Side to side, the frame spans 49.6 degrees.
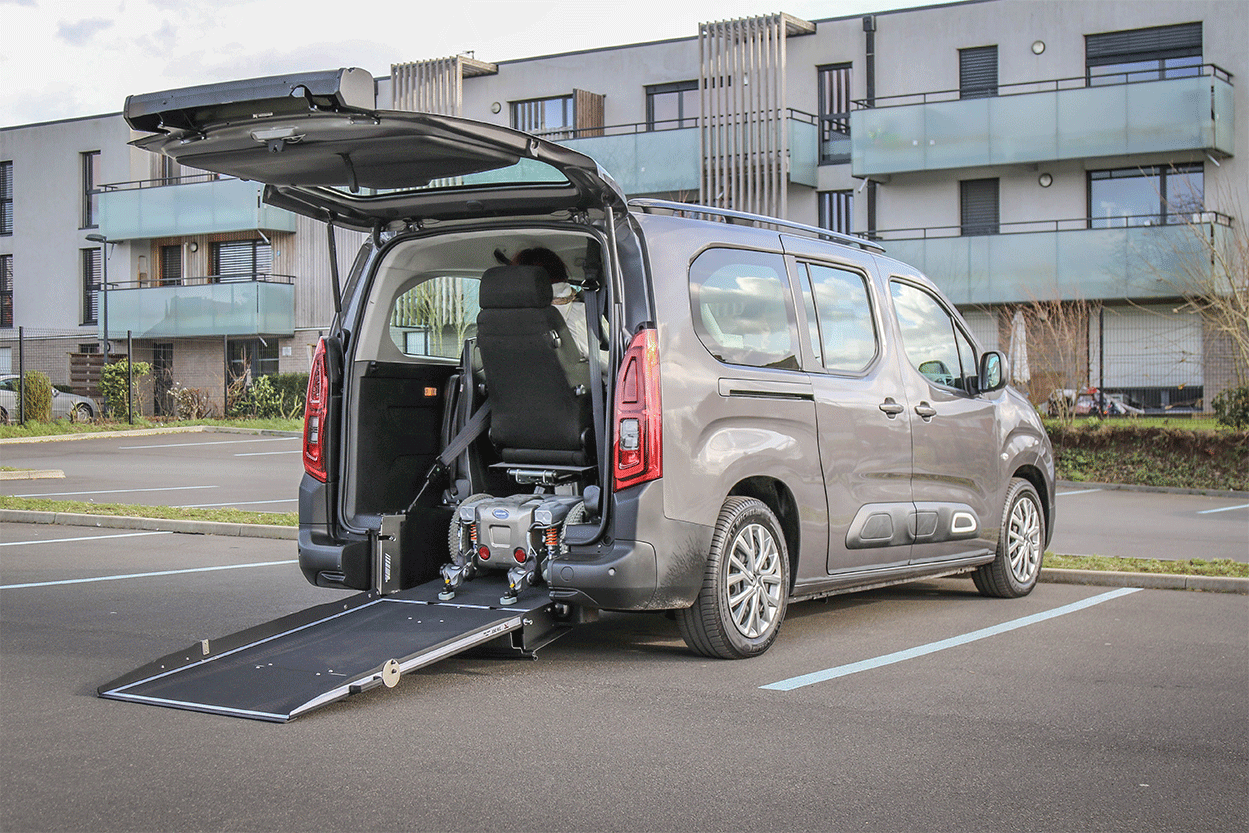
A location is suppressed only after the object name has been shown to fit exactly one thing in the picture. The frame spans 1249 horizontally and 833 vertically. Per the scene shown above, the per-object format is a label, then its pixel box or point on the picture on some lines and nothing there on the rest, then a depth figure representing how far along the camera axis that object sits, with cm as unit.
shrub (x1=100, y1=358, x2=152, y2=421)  3575
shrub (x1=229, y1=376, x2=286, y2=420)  3794
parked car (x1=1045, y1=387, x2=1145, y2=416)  2256
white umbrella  2344
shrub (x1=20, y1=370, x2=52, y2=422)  3155
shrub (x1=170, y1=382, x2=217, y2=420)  3806
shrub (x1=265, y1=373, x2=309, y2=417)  3844
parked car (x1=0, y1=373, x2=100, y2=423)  3312
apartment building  2991
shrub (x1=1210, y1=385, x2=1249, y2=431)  1998
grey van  605
